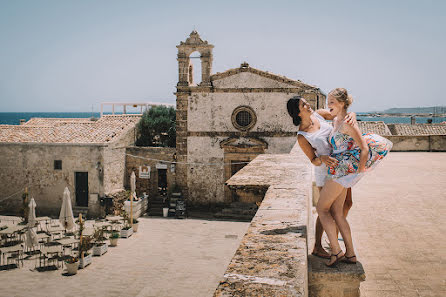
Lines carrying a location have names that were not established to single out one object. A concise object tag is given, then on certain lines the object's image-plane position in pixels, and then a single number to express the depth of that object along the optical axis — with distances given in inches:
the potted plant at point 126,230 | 676.7
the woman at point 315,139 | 125.6
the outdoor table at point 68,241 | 596.4
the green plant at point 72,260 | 500.7
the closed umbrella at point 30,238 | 542.9
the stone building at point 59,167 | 840.3
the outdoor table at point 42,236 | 620.2
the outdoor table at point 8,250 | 540.1
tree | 1003.3
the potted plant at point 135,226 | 714.8
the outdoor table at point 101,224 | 715.0
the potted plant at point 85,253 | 528.9
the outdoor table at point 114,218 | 737.6
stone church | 862.5
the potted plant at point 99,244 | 583.2
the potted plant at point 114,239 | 623.2
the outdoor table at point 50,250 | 531.4
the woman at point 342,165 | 118.3
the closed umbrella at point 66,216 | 582.6
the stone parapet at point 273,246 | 80.0
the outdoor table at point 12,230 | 612.7
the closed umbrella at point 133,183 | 727.1
